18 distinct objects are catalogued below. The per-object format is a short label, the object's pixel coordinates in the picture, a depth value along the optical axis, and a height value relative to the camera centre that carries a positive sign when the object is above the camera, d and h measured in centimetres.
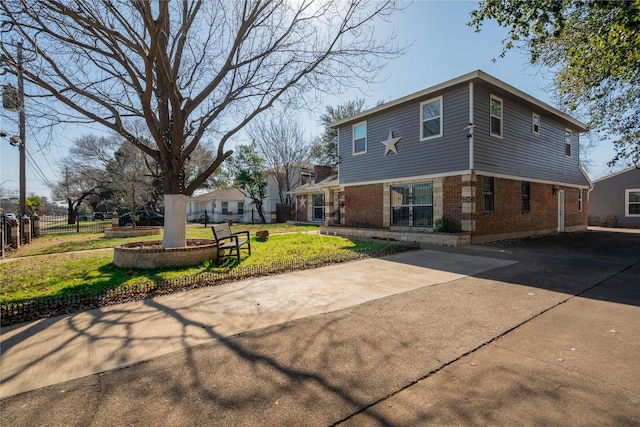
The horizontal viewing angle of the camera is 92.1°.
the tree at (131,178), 1986 +267
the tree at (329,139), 3158 +799
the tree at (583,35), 587 +390
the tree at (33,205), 2247 +73
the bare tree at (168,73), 621 +351
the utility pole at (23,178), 1348 +165
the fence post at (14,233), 1105 -67
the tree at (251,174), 2733 +353
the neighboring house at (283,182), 2995 +310
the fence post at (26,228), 1275 -55
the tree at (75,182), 3026 +341
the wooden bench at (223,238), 760 -61
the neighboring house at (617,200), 2073 +71
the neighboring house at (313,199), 2366 +108
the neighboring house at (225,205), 3344 +94
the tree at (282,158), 2991 +537
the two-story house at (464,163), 1116 +205
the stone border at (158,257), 708 -100
